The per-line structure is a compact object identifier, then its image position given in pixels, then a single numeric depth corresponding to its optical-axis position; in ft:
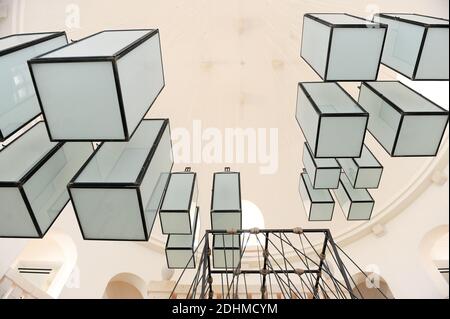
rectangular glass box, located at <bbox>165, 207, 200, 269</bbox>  8.72
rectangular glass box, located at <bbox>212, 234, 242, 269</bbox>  9.06
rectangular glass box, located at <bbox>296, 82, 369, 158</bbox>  5.34
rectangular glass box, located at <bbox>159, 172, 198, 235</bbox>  6.78
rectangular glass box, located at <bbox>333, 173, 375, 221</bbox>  8.16
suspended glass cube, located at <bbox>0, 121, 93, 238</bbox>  4.66
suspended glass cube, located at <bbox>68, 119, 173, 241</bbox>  4.73
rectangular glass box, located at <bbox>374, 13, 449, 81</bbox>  4.60
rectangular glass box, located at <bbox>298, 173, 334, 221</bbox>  8.77
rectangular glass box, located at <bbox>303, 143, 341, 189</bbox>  7.27
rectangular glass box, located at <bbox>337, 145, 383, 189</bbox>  7.27
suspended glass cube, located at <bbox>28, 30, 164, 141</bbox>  3.93
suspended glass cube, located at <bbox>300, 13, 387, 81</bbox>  5.04
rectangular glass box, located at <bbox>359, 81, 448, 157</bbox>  5.04
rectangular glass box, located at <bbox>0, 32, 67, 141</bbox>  4.85
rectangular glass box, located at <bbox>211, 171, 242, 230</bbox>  7.70
